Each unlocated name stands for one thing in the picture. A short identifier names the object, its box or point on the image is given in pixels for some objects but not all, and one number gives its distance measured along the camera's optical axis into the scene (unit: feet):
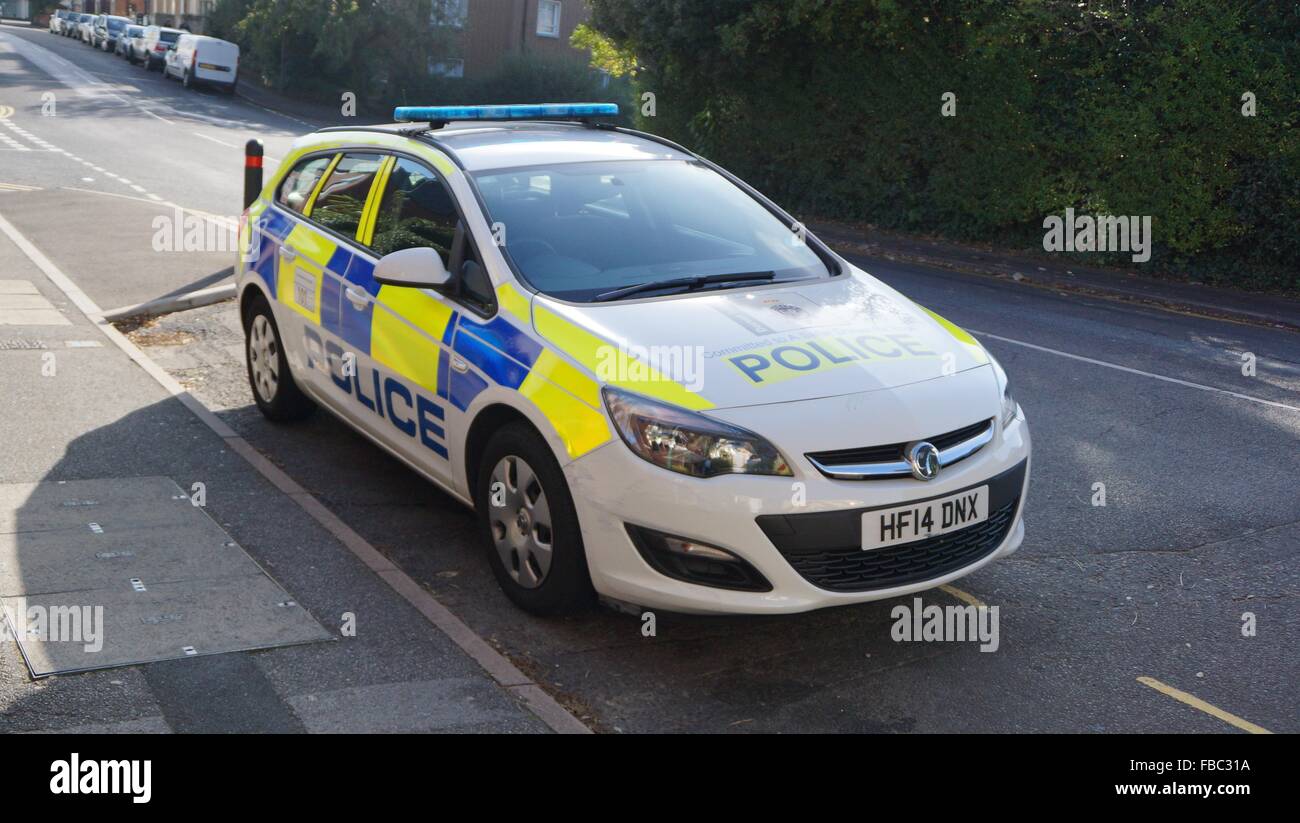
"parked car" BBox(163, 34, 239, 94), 138.92
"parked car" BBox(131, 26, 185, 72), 157.48
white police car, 14.08
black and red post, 37.19
